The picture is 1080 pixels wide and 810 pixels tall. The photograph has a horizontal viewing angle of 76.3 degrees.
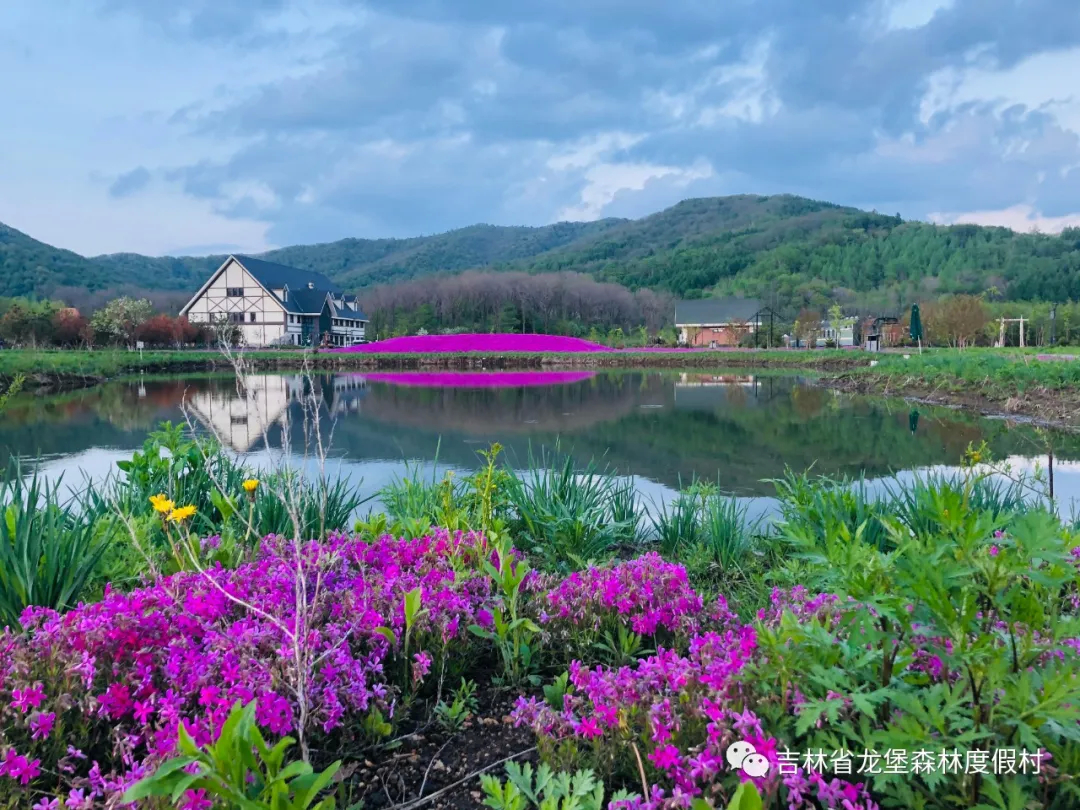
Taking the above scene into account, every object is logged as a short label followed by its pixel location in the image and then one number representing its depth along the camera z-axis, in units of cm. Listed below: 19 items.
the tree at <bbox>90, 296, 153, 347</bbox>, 4016
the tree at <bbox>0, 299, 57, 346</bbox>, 3644
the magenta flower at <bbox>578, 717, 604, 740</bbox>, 164
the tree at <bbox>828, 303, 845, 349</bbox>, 4588
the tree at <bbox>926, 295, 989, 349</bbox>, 3669
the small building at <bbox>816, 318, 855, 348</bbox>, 4862
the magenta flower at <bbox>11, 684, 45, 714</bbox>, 154
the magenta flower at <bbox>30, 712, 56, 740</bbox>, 152
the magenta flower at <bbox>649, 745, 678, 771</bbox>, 145
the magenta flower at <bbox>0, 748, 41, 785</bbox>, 139
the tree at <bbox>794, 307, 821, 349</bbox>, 4616
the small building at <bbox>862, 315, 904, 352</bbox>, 4528
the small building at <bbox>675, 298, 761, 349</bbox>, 5994
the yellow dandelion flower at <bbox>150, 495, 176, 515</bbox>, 240
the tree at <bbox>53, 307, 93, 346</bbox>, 3903
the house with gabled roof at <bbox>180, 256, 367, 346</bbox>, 5309
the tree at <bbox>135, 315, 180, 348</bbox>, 4297
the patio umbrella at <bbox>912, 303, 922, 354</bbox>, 3444
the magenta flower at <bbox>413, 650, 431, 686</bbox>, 203
